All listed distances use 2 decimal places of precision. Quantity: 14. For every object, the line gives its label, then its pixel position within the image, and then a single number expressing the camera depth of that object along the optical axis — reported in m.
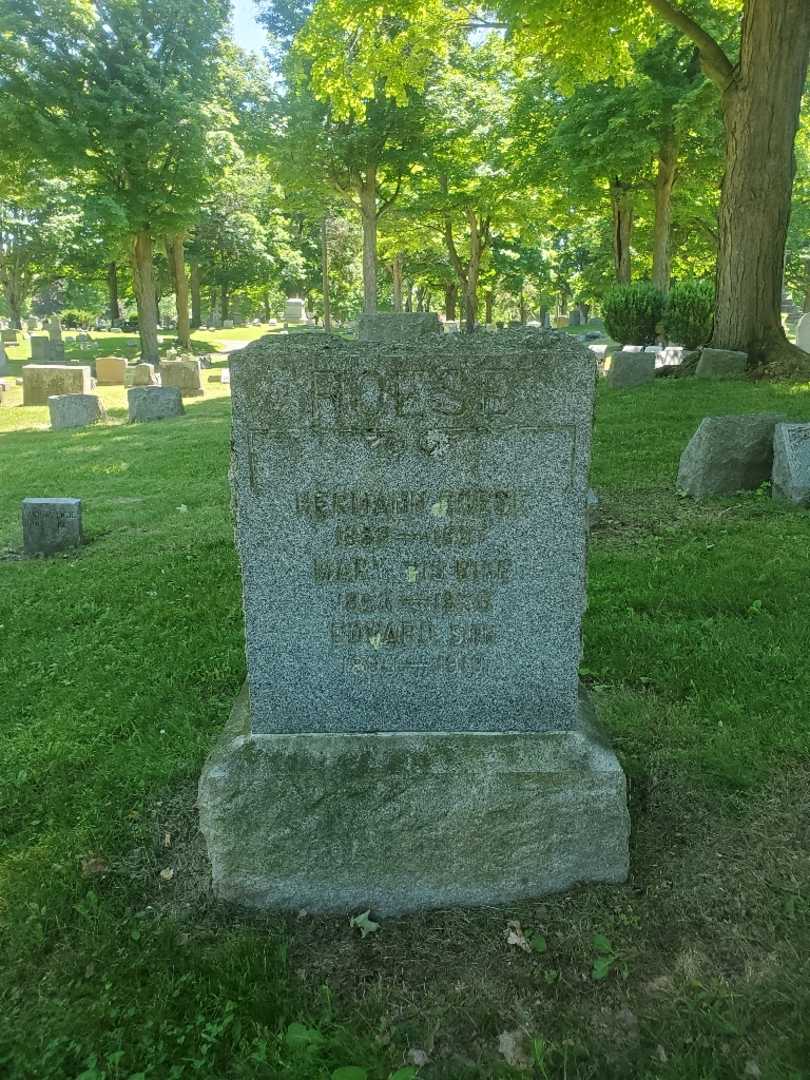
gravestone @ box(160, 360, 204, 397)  19.39
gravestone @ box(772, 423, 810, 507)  6.39
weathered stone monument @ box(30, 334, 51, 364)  27.89
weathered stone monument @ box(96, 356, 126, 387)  21.63
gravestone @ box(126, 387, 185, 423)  15.20
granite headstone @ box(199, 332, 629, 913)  2.57
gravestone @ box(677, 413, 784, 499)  6.82
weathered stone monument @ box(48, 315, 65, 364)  27.87
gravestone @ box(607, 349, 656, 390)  12.79
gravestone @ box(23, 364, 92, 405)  17.75
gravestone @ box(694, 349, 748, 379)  11.50
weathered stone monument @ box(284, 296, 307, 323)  51.62
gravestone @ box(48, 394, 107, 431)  14.51
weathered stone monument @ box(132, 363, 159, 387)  20.38
